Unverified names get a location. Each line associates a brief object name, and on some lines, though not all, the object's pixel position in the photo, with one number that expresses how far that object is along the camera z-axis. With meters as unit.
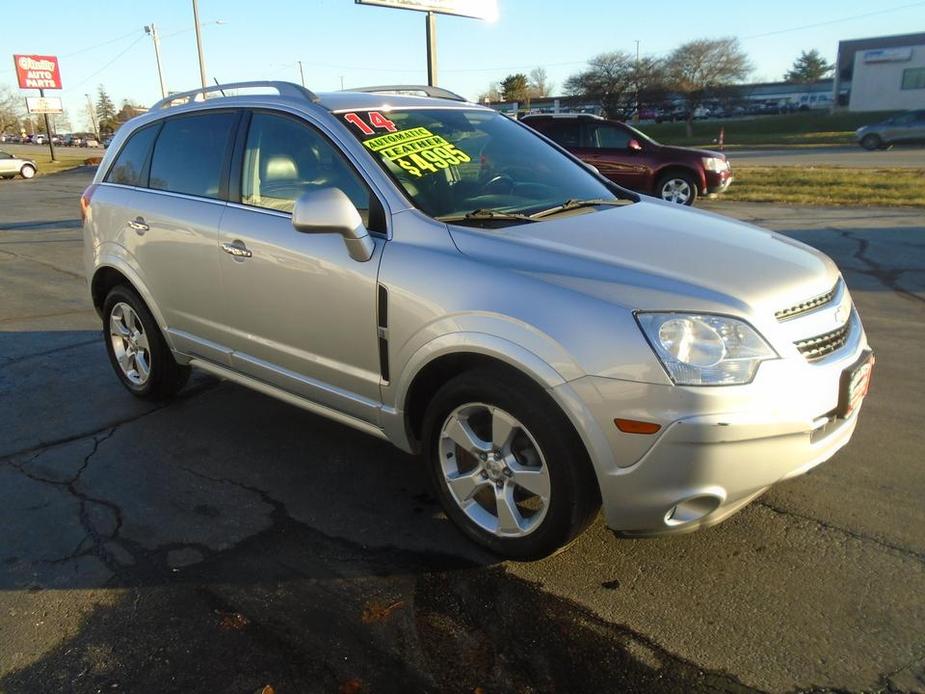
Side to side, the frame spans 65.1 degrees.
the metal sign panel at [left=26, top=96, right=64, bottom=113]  45.34
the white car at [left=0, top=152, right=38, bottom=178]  33.03
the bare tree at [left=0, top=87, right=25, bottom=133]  86.75
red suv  13.27
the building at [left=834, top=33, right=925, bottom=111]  55.78
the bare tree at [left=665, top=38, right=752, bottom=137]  60.09
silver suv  2.44
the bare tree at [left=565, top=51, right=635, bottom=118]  61.41
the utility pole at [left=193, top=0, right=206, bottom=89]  36.84
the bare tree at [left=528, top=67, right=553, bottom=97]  85.62
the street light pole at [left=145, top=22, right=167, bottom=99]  44.28
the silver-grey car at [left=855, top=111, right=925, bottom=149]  30.39
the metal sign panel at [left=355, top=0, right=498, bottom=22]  17.47
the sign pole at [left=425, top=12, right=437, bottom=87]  16.32
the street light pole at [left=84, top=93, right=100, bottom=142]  121.86
